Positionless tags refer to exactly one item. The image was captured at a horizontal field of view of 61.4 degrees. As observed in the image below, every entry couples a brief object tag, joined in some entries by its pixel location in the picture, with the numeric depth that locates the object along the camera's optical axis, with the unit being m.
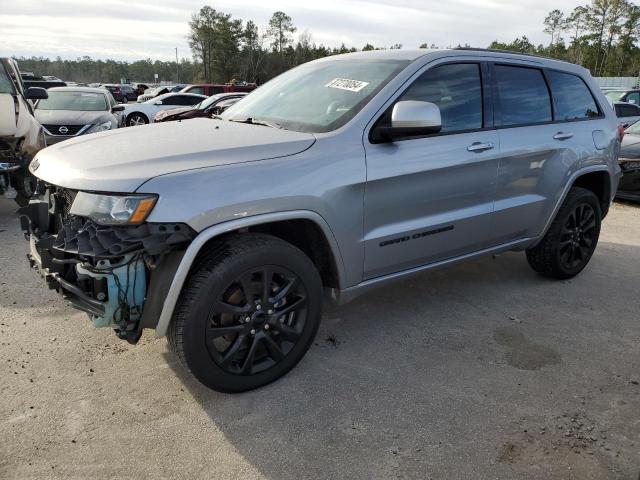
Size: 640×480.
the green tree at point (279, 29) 84.50
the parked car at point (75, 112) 10.42
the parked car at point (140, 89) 39.89
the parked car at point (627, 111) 12.29
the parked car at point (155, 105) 17.58
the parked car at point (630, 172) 8.02
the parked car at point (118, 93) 33.34
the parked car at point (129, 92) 35.63
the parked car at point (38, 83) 23.37
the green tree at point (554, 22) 78.12
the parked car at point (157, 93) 24.32
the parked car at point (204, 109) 12.07
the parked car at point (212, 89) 21.64
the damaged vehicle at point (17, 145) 5.95
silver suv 2.54
